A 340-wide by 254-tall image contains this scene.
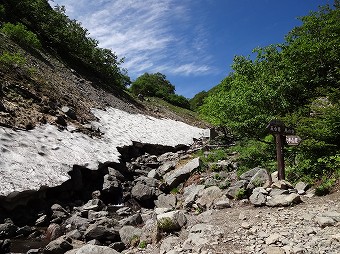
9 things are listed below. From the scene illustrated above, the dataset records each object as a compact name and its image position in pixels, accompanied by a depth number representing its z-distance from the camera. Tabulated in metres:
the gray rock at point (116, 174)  16.47
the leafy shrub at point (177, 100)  72.65
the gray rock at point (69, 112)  20.88
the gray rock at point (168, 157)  21.75
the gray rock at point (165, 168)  18.64
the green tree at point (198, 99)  109.94
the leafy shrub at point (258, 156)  14.45
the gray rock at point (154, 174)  17.71
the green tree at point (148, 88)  73.56
